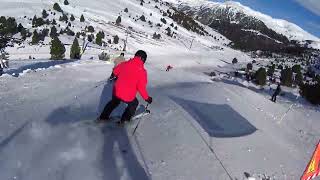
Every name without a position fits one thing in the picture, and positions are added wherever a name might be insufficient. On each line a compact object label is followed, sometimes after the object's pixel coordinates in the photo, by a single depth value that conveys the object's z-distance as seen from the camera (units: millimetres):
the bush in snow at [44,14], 29909
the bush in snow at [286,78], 23413
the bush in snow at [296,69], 29509
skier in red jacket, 4238
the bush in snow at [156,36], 35491
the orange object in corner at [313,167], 3242
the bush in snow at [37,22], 27405
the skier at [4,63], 12294
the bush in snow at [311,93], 16725
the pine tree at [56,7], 32480
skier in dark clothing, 13980
